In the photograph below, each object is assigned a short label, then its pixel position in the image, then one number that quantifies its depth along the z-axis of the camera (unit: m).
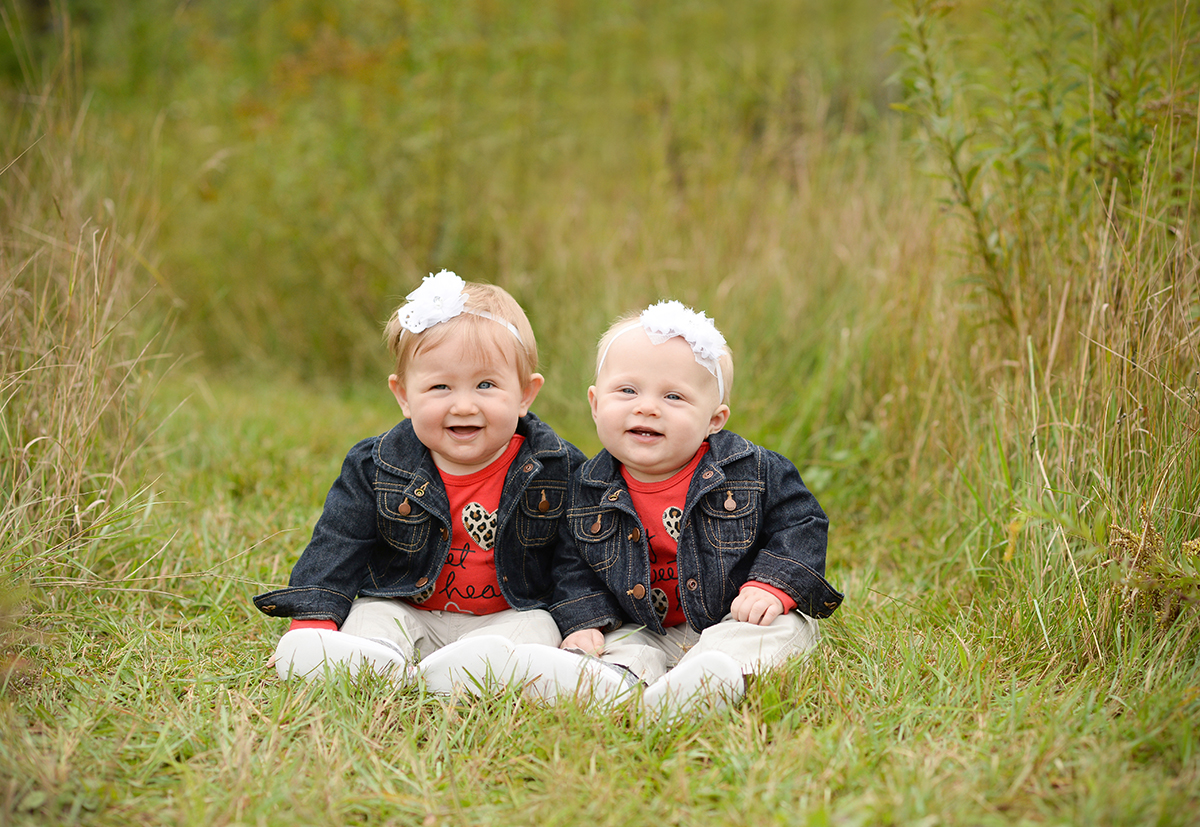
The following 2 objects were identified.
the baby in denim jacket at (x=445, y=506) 2.34
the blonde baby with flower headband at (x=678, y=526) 2.28
